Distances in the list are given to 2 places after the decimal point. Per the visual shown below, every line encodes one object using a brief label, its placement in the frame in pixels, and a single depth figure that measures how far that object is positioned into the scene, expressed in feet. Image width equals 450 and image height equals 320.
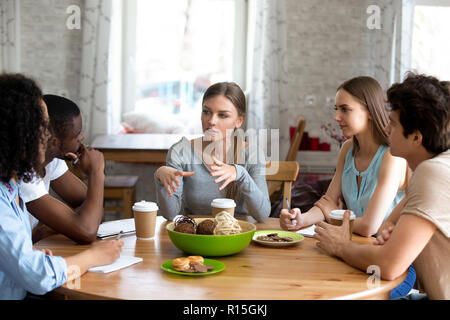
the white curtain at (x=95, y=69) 14.87
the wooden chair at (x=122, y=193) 12.52
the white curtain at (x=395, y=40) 15.17
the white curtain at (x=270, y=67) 15.33
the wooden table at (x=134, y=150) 12.50
